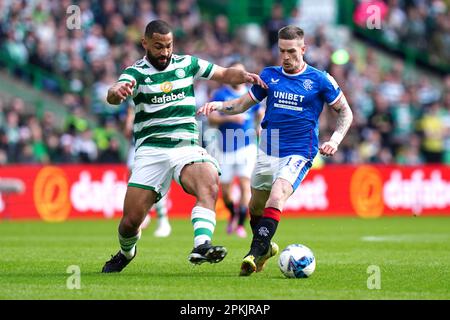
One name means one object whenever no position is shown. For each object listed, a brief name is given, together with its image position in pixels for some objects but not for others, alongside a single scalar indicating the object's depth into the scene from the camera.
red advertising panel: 22.45
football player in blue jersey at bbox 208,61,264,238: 17.56
